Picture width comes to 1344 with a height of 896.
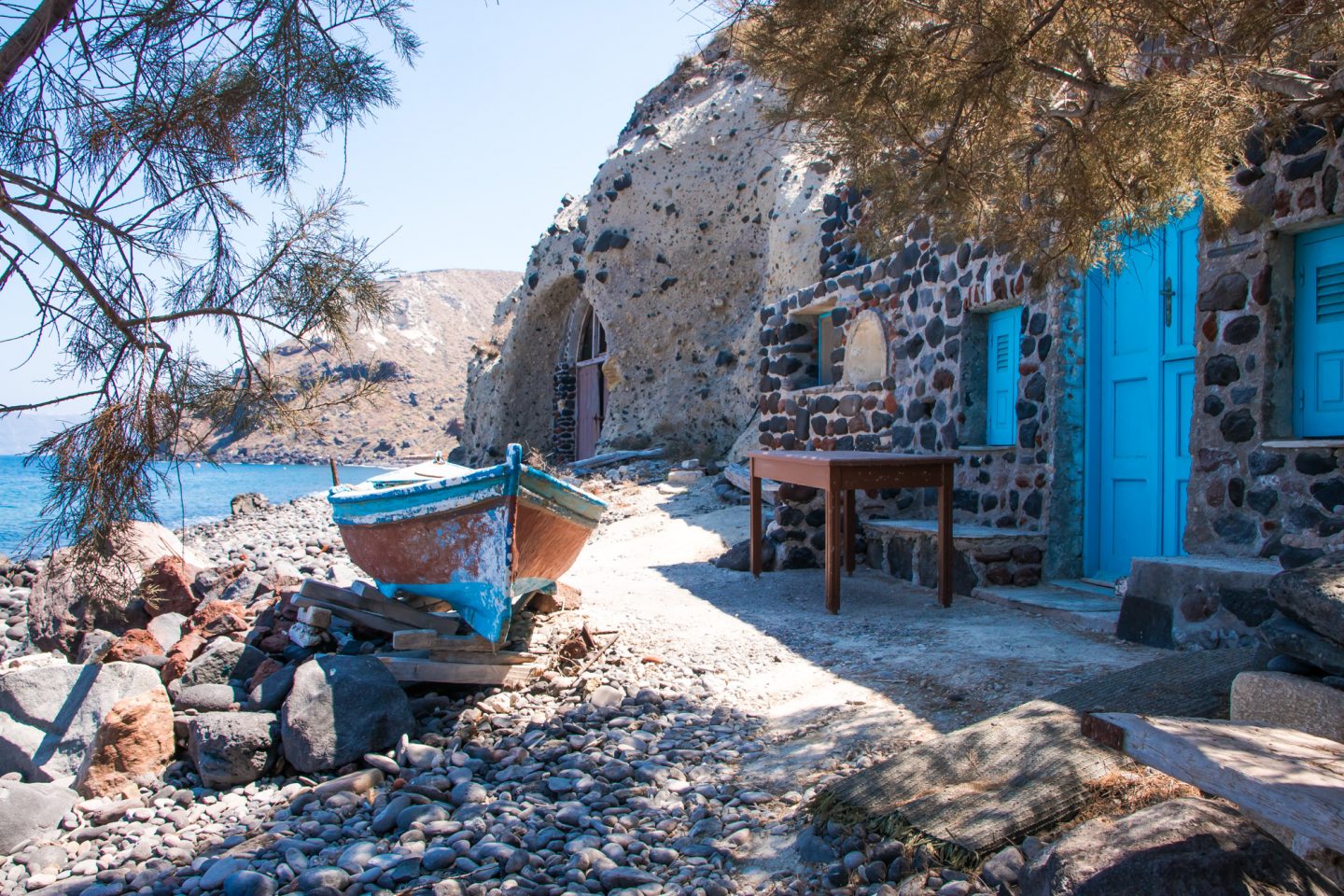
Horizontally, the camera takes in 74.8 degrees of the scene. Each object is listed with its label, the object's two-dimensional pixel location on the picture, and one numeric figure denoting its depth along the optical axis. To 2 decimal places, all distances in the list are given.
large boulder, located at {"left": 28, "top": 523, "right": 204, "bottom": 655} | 6.88
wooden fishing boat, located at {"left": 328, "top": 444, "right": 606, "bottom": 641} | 4.90
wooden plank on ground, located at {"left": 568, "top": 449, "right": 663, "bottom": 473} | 15.03
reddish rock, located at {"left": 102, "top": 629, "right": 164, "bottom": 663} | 5.52
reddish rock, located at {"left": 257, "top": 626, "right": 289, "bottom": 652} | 5.31
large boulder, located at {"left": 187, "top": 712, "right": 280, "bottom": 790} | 4.07
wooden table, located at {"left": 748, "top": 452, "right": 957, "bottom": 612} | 5.46
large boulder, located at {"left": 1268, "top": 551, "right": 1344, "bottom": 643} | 2.27
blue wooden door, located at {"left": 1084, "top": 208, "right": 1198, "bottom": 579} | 4.96
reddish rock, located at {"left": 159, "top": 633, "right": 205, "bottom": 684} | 5.23
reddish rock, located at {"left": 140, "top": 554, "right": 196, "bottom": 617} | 6.90
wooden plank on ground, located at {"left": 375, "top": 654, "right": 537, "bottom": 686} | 4.64
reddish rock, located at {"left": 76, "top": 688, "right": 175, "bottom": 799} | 4.17
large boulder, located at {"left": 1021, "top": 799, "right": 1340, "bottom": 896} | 1.83
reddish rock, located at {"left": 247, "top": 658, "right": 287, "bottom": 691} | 4.89
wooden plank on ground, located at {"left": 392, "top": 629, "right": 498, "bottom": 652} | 4.84
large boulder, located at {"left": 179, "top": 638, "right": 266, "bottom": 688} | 5.03
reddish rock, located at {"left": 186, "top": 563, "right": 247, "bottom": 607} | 7.51
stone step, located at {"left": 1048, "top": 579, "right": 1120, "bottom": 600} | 5.22
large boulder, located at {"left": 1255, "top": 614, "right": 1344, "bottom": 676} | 2.29
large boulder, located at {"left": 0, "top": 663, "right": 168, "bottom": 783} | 4.57
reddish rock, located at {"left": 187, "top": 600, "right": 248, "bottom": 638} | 5.80
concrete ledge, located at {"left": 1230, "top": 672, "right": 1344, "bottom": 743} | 2.24
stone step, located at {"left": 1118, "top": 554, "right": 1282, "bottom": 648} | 3.81
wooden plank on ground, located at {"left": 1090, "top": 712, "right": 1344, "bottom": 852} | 1.62
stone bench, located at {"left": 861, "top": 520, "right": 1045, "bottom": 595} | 5.67
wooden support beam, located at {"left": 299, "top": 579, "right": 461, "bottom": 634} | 5.26
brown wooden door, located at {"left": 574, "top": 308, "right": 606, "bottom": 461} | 18.69
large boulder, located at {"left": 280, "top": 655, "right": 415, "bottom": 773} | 4.08
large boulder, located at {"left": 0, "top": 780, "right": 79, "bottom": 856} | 3.78
